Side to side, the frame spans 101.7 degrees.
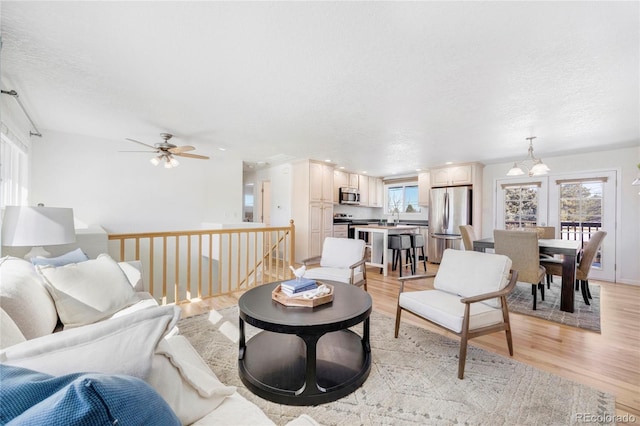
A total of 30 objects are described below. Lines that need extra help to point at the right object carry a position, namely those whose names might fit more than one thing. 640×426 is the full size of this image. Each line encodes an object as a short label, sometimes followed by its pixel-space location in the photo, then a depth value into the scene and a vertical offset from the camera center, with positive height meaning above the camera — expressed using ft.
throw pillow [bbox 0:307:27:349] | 3.15 -1.60
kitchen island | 15.52 -1.70
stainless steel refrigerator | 18.67 -0.30
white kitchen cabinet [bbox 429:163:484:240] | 18.48 +2.47
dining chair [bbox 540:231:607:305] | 10.53 -2.07
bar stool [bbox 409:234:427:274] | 16.12 -2.00
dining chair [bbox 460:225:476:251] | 13.83 -1.31
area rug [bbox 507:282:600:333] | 9.12 -3.77
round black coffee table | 5.01 -3.40
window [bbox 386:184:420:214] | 24.29 +1.38
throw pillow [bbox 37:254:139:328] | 5.25 -1.80
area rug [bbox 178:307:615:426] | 4.85 -3.80
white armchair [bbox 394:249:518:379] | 6.09 -2.34
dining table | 9.78 -2.11
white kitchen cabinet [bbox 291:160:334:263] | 18.90 +0.41
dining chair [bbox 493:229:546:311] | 9.86 -1.59
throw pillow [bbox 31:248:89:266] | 6.01 -1.28
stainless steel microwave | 21.68 +1.33
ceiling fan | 12.31 +2.76
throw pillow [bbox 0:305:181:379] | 2.02 -1.17
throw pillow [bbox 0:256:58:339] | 4.04 -1.55
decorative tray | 5.82 -2.05
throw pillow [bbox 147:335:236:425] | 2.46 -1.85
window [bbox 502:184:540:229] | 17.46 +0.57
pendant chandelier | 11.76 +2.06
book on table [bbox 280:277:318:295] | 6.14 -1.83
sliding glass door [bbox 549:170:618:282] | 14.89 +0.25
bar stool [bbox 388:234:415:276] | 15.39 -1.83
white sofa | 2.07 -1.39
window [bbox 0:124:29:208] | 9.02 +1.49
